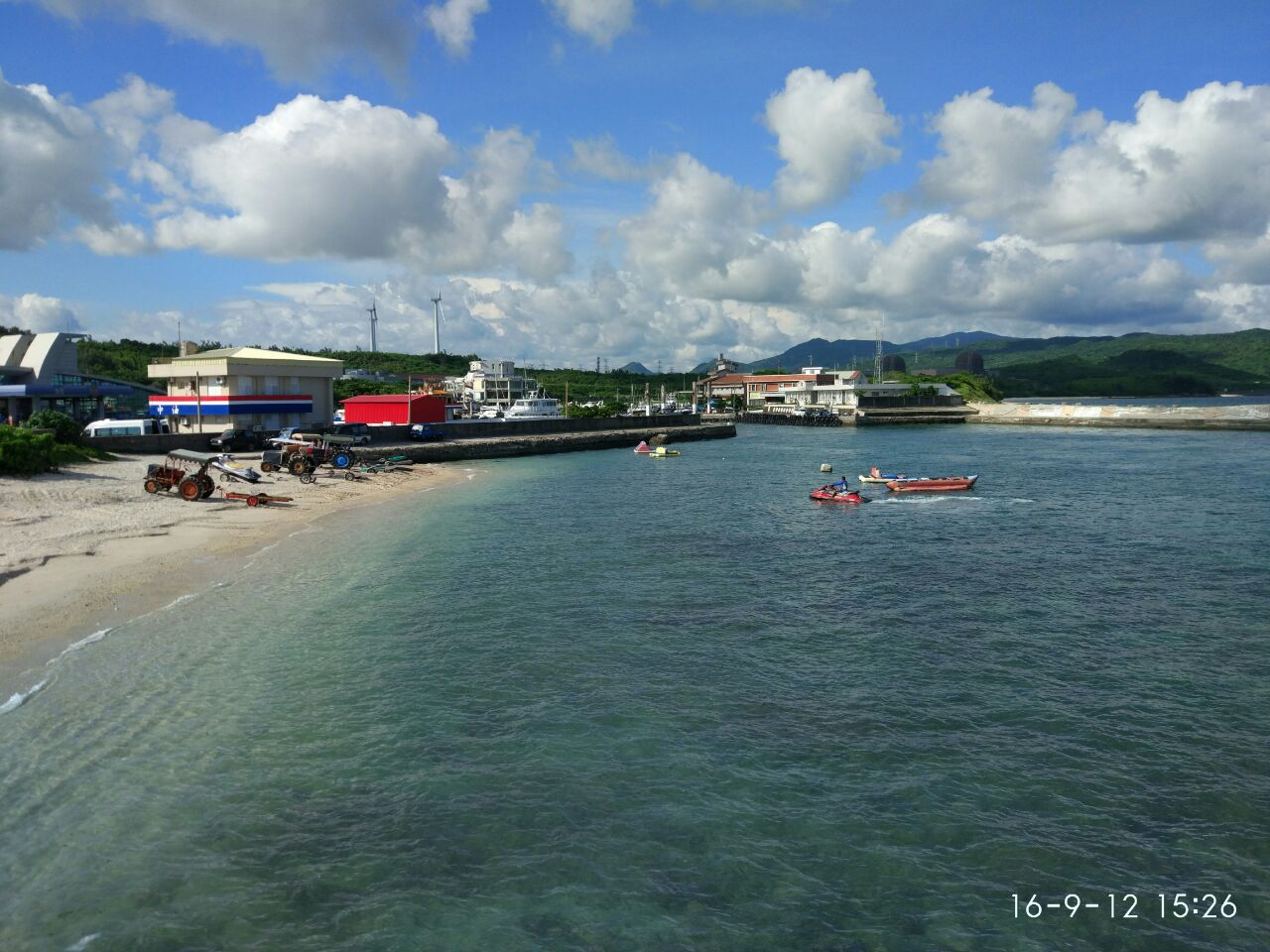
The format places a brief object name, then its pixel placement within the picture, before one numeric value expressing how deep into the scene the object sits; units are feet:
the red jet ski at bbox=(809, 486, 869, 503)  142.92
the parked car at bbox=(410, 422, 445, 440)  235.40
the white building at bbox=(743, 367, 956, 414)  494.18
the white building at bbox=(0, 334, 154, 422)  220.64
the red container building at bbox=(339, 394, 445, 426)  255.29
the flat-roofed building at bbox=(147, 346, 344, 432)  202.59
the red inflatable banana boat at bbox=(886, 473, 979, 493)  159.22
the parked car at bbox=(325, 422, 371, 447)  212.84
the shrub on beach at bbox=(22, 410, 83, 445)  149.07
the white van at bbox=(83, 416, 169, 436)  170.71
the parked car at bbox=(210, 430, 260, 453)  177.88
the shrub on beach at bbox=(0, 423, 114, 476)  115.75
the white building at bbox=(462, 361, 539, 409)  516.73
